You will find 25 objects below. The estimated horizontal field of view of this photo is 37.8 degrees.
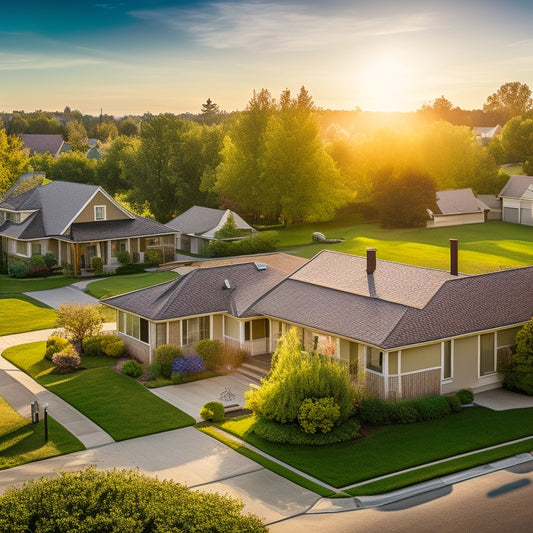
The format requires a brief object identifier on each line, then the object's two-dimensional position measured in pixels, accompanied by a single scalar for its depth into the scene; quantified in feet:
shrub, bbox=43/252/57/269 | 206.18
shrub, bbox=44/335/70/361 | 123.95
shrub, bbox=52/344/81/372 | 117.80
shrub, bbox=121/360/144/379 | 114.73
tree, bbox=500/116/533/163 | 380.37
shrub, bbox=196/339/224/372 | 115.85
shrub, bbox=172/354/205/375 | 113.09
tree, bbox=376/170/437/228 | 265.54
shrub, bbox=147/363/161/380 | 113.50
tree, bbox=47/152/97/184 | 332.80
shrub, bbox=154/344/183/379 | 114.11
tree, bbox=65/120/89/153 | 465.88
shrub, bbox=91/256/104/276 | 201.36
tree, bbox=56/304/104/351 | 127.95
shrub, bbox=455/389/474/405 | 100.53
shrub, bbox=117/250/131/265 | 207.28
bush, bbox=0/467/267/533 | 57.26
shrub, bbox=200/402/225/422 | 96.99
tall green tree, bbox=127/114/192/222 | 274.36
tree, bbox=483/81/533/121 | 634.02
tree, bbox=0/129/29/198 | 284.20
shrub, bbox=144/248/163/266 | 211.82
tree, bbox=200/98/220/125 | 534.82
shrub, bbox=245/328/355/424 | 91.76
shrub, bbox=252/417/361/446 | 89.04
